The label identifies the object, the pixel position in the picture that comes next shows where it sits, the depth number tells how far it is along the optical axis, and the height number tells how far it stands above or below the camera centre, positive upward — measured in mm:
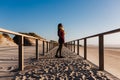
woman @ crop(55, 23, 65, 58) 3937 +385
